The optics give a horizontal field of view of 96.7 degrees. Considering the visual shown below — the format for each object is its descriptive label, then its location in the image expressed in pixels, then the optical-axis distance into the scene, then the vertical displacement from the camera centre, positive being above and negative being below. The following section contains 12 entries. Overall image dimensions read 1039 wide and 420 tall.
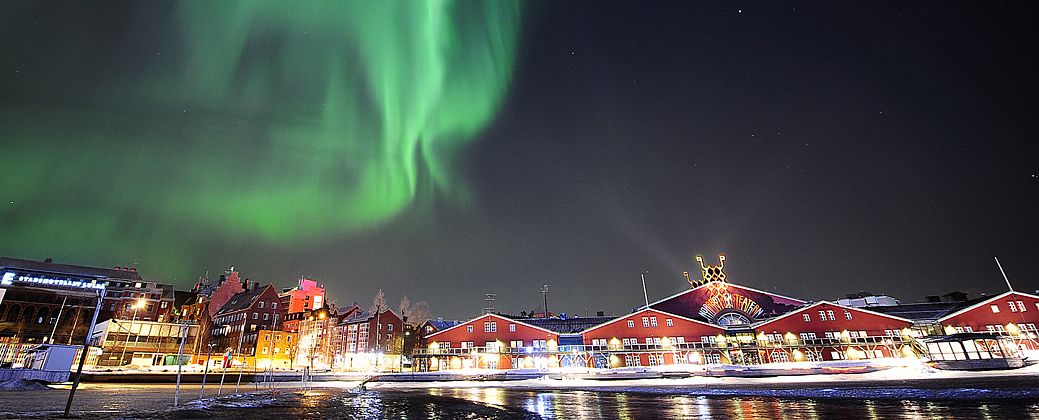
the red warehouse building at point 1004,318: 66.06 +4.62
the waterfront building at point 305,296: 123.44 +24.27
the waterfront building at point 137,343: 86.69 +10.39
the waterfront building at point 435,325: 88.44 +11.63
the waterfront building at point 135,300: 98.00 +20.51
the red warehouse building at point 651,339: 74.06 +4.86
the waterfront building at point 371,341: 84.38 +7.93
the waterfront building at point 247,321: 99.81 +15.37
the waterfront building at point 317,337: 92.31 +10.10
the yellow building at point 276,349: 97.75 +8.73
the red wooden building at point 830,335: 69.38 +3.73
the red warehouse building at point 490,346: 77.69 +5.36
